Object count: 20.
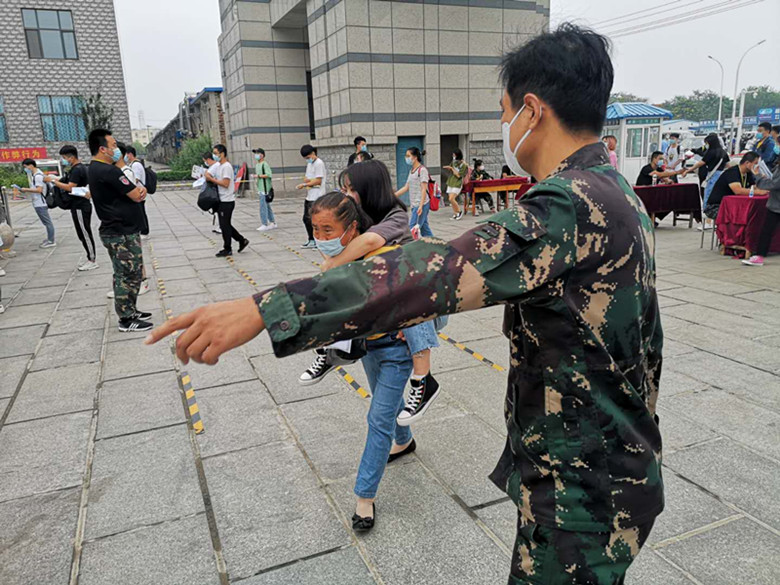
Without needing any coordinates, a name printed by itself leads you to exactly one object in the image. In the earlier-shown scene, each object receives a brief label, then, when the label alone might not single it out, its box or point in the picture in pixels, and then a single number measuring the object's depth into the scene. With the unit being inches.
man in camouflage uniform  34.2
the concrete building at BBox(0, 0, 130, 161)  1066.7
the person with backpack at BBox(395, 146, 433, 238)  335.0
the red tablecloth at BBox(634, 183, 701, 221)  401.1
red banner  584.1
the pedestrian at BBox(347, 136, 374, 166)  343.8
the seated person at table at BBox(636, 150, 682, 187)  453.4
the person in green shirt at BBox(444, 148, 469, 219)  507.2
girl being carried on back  99.0
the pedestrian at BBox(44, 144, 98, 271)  302.0
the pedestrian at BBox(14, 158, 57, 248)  390.9
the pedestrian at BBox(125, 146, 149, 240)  343.2
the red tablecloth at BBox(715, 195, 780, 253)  296.5
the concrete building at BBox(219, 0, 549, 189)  553.0
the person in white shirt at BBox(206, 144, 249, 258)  348.5
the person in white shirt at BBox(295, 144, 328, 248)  378.3
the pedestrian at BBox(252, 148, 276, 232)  461.1
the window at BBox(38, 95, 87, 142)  1103.0
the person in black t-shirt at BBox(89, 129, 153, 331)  203.5
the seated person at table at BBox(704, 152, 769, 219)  315.9
